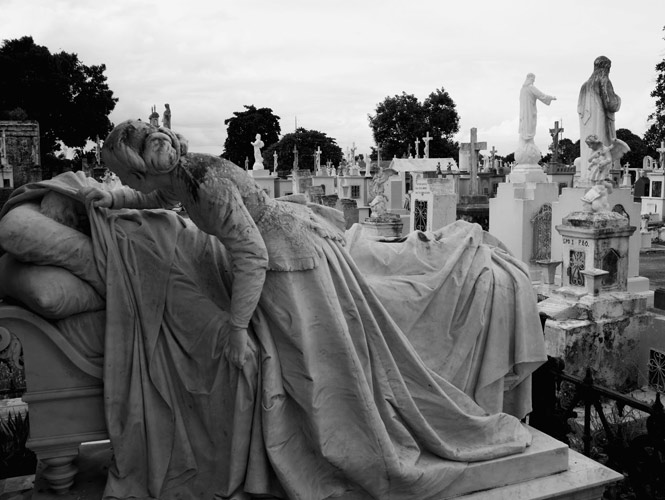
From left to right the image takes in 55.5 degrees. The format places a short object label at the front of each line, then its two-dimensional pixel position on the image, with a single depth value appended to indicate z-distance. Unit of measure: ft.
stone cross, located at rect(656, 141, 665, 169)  83.36
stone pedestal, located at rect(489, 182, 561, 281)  36.47
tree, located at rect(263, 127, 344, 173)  188.75
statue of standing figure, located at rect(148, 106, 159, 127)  74.09
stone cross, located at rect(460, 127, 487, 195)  73.77
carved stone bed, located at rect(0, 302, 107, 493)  8.73
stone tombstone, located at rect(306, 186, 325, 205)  54.15
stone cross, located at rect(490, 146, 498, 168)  121.29
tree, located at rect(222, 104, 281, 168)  197.06
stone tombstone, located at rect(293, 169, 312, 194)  75.61
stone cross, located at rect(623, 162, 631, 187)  89.66
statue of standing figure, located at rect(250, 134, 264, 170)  93.30
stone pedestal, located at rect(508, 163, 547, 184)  39.52
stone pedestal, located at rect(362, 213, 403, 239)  44.39
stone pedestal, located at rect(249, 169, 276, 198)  91.76
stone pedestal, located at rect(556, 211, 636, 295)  23.70
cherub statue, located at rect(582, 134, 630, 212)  24.40
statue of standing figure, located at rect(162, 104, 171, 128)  67.32
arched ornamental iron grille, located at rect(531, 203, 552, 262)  36.47
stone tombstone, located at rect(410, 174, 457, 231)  42.78
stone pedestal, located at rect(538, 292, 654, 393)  21.91
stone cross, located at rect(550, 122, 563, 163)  87.76
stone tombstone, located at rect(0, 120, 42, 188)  109.80
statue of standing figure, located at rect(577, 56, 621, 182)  30.48
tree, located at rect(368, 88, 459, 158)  184.44
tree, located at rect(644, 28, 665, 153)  74.64
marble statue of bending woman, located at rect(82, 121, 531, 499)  8.65
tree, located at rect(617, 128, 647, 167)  176.04
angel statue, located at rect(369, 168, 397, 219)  46.39
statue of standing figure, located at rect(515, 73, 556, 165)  39.34
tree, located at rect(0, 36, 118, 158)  132.05
